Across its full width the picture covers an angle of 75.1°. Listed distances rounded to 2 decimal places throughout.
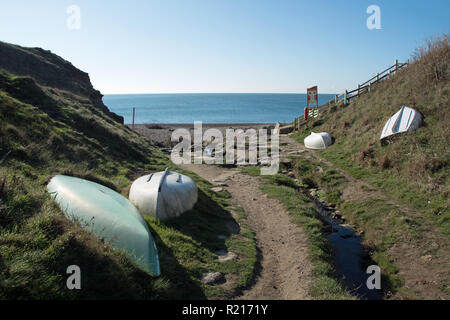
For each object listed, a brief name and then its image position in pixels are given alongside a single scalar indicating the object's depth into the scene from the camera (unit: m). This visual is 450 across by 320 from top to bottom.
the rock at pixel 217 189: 14.12
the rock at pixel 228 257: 7.56
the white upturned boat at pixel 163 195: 8.93
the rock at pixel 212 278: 6.40
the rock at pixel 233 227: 9.63
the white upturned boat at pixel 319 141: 22.56
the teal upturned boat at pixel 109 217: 6.09
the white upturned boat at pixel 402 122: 15.94
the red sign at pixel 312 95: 32.59
